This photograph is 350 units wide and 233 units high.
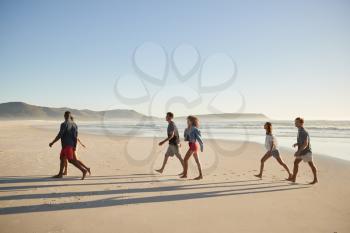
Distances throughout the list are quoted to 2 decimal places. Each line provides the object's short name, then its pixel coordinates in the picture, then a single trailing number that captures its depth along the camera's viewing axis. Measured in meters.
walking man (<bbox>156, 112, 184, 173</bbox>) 9.60
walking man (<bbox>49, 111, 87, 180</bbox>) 8.52
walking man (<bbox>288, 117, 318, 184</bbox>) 8.39
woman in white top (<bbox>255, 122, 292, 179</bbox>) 9.06
